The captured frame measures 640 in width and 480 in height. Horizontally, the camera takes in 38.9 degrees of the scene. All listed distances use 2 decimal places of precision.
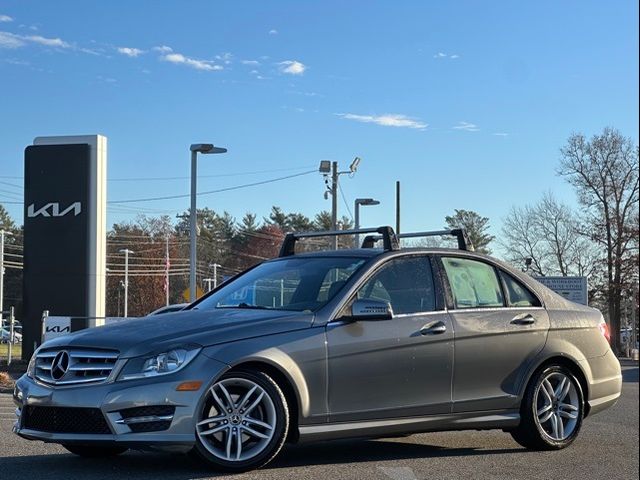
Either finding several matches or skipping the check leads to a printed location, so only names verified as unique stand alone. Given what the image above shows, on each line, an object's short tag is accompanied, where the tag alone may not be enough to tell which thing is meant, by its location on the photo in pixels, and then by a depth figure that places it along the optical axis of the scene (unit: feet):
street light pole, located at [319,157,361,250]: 127.13
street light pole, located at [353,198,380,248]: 123.04
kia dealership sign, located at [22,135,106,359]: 77.92
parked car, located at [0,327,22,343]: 216.23
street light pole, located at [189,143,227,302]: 79.71
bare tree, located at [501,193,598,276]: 141.49
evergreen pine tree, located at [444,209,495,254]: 264.72
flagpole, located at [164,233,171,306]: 240.44
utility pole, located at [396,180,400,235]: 159.33
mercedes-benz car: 18.65
